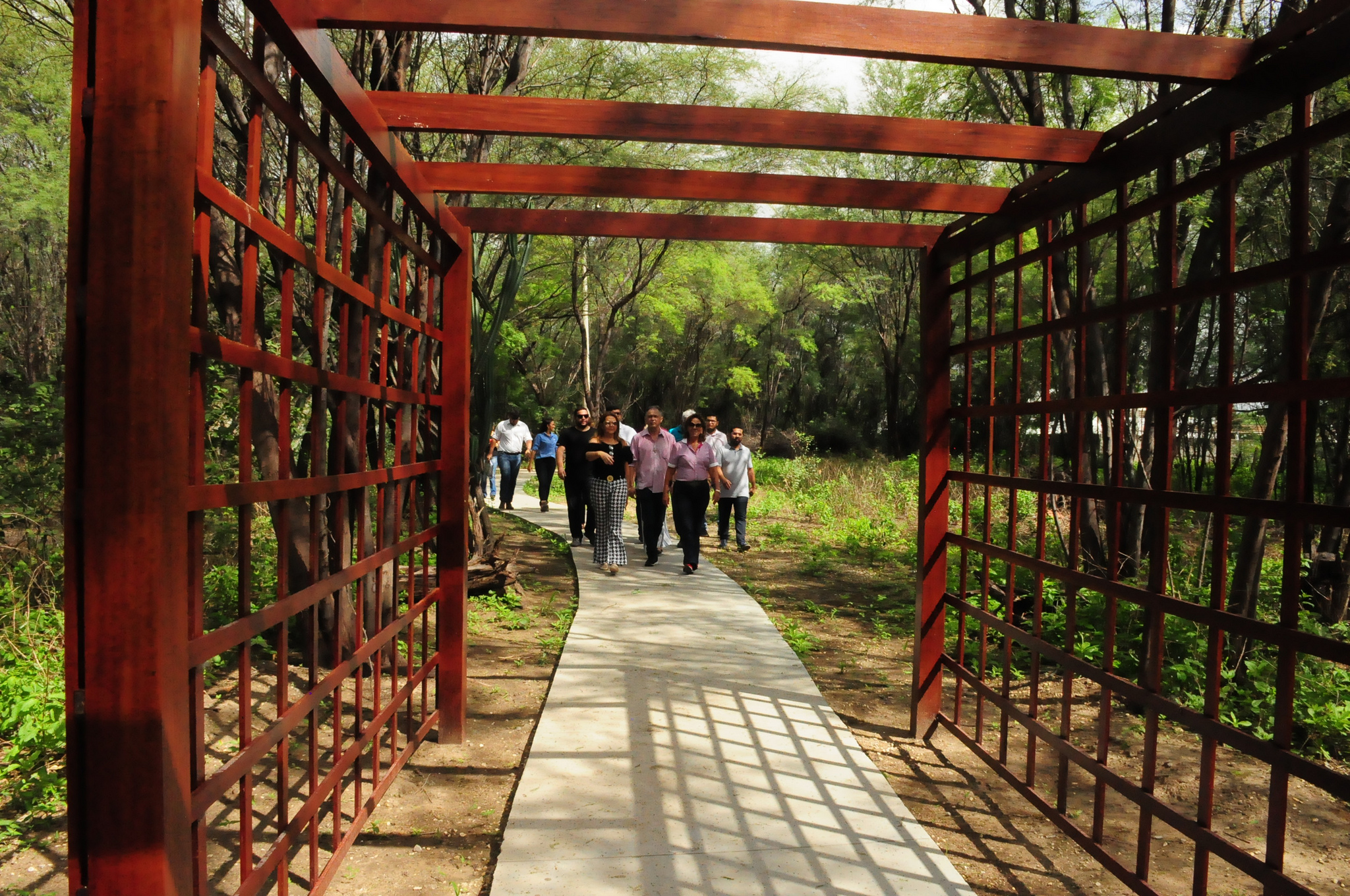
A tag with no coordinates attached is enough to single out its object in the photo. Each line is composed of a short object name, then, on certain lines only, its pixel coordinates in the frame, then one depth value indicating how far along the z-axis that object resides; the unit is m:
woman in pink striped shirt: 10.05
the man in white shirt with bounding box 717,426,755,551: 11.85
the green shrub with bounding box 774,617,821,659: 7.46
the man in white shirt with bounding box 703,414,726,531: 11.55
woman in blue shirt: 14.81
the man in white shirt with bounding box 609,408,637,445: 12.17
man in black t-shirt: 11.42
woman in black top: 9.84
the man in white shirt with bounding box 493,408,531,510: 14.92
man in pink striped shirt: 10.19
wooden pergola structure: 1.78
